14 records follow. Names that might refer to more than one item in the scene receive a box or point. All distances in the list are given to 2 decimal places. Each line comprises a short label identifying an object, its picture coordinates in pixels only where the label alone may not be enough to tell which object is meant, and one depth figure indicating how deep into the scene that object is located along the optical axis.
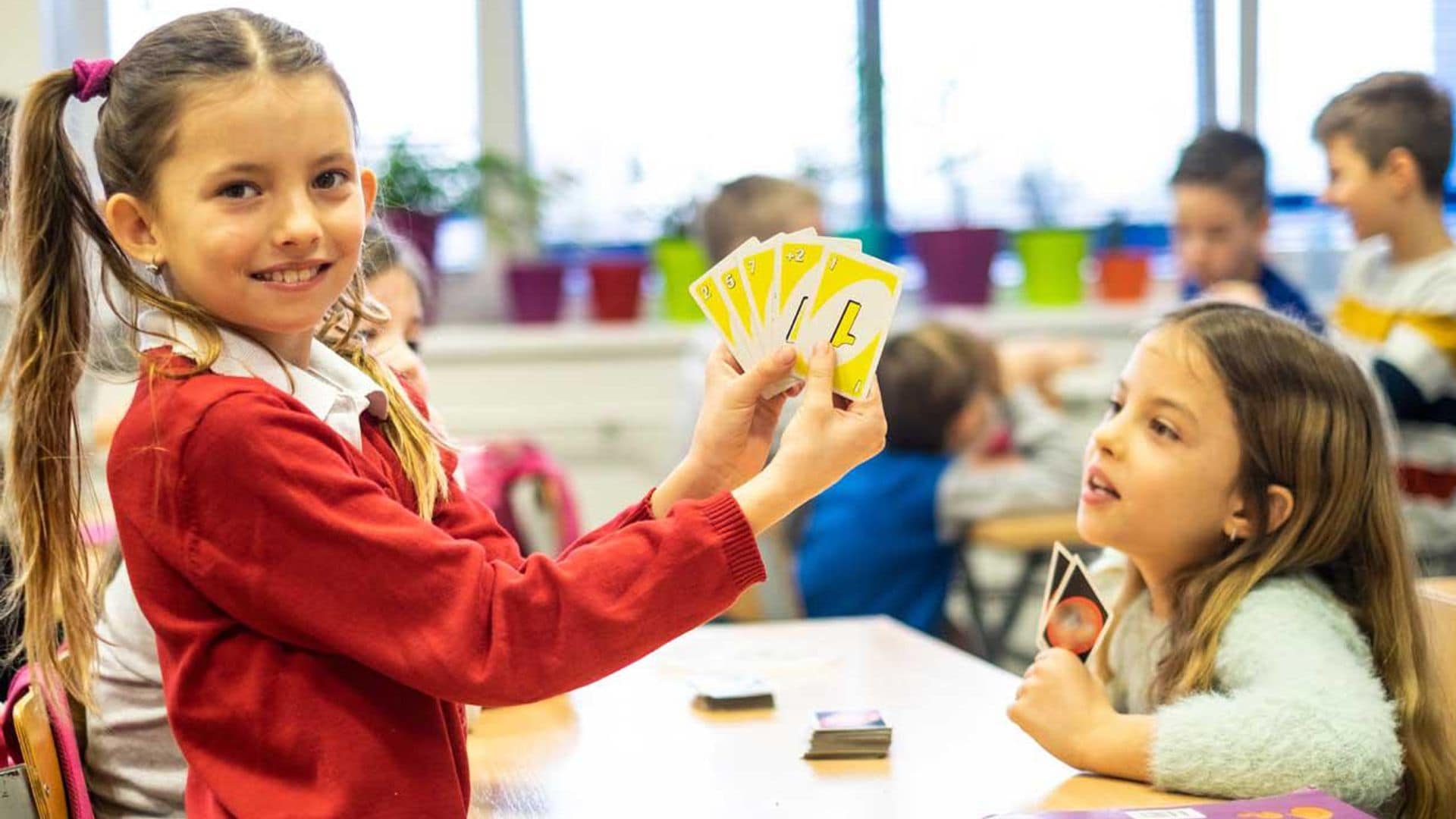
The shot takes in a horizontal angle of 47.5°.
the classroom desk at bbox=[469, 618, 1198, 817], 1.63
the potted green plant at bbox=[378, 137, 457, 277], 4.96
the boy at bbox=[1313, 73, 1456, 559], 3.15
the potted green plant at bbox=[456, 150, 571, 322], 5.14
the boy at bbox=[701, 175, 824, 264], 4.20
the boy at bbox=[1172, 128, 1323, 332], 3.92
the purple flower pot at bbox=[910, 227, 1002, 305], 5.33
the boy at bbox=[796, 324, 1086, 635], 3.77
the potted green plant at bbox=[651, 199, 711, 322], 5.16
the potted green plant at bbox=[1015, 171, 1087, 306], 5.37
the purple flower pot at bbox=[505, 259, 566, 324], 5.16
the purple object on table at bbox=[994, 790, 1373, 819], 1.36
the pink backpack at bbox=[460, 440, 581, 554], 3.29
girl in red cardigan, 1.28
